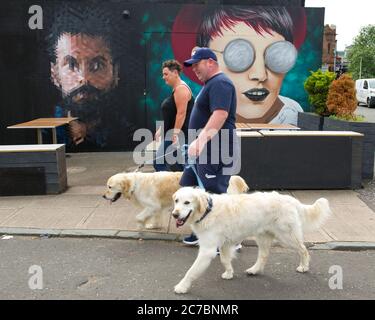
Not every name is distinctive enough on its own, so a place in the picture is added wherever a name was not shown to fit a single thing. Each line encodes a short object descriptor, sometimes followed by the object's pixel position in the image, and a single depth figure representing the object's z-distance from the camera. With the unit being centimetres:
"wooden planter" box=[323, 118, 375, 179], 791
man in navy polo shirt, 427
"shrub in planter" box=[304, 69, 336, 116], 975
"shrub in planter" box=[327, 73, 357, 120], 895
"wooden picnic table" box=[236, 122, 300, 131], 934
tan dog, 538
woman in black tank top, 545
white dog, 393
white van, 2933
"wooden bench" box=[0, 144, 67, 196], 722
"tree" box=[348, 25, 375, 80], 5980
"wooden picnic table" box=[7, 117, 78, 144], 948
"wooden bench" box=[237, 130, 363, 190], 734
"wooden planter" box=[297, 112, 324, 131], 974
